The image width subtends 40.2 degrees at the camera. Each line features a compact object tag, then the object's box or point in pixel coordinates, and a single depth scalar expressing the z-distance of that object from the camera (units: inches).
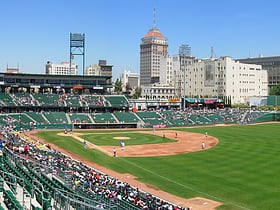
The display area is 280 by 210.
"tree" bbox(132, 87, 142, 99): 6454.7
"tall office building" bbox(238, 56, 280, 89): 7128.4
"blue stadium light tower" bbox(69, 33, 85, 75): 3870.6
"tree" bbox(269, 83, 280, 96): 5711.1
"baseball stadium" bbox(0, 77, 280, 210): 884.0
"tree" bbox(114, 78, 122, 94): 6678.2
